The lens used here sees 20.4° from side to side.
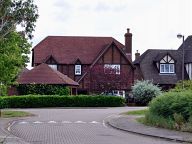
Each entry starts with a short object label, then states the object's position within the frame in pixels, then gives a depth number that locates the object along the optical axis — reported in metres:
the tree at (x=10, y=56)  39.47
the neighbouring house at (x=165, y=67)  79.00
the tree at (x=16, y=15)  39.56
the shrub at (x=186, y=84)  46.42
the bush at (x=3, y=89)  41.31
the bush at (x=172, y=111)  27.47
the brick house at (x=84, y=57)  77.44
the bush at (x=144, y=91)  64.81
